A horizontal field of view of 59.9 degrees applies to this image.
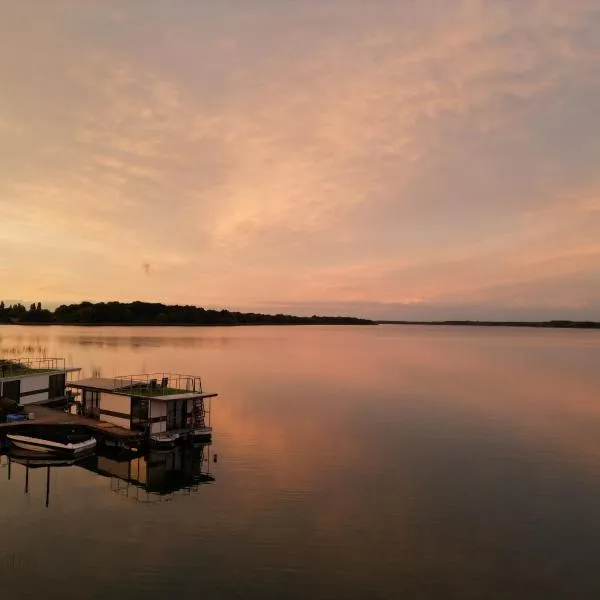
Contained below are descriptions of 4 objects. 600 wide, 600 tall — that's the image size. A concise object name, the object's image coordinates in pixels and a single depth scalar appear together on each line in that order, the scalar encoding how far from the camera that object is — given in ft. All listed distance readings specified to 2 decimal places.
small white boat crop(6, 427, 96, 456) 103.09
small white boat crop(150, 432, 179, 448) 112.78
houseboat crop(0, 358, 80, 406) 136.36
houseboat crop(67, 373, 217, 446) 115.85
